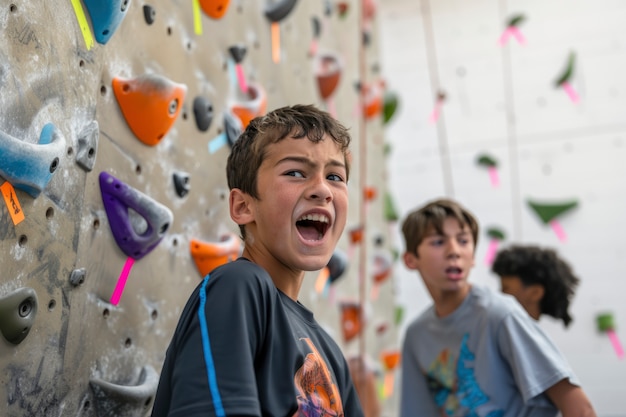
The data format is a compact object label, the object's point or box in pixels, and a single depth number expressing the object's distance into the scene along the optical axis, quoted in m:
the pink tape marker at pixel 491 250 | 3.54
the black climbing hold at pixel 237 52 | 1.62
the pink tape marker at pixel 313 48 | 2.30
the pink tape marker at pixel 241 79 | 1.67
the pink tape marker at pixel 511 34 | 3.63
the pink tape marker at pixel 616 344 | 3.23
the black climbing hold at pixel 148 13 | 1.23
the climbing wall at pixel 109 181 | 0.89
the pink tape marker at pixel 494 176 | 3.58
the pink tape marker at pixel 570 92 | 3.50
